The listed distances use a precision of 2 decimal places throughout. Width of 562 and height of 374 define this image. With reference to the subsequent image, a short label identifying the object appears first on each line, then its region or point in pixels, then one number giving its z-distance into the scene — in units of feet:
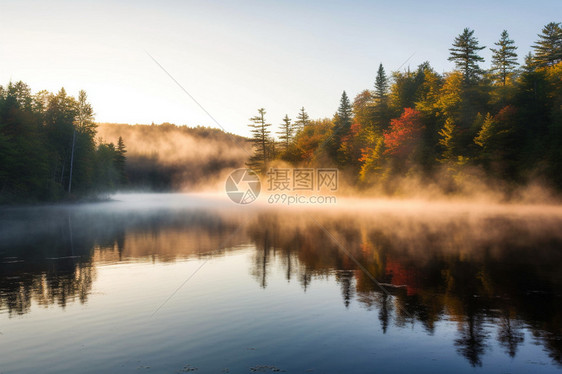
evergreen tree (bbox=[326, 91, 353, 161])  362.33
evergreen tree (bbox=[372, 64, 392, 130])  319.68
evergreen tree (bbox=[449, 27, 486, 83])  267.18
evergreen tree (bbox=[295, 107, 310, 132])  538.88
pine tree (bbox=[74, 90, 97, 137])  322.55
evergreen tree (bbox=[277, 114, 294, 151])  493.36
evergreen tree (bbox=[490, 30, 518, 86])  378.40
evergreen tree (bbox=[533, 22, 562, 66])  344.28
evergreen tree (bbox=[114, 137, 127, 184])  546.67
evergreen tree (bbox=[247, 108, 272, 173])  436.76
